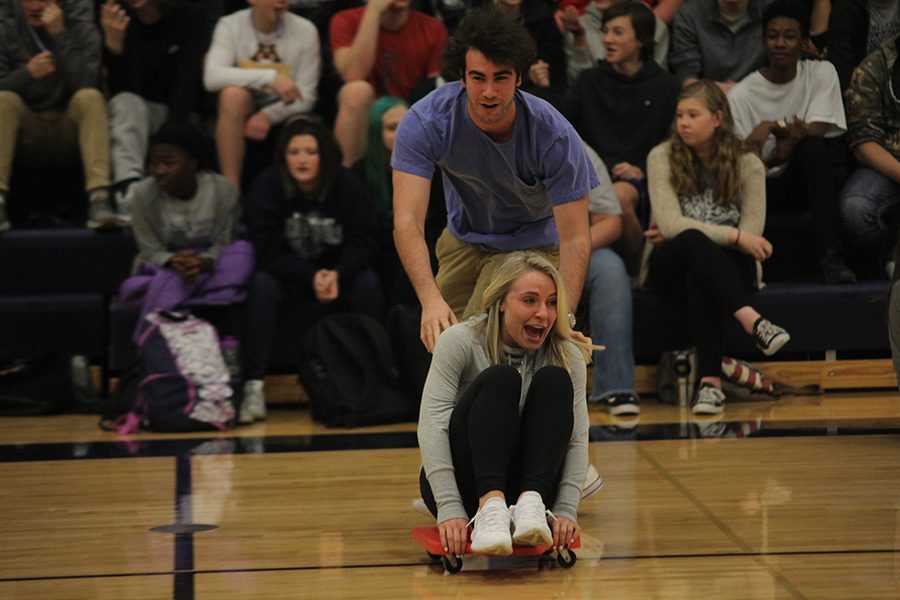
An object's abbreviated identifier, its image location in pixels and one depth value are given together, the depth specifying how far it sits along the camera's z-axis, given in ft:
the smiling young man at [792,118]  41.68
